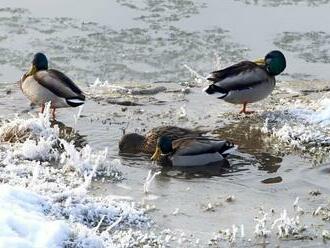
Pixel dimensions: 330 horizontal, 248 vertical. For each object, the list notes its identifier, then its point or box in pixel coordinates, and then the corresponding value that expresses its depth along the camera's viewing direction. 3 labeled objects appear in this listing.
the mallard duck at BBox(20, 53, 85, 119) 17.89
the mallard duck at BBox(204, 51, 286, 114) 18.45
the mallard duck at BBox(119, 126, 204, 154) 15.86
